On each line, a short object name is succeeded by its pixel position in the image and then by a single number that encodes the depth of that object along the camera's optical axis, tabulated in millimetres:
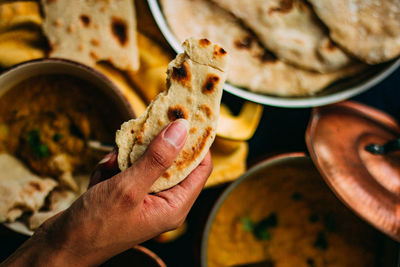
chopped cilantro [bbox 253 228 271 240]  1306
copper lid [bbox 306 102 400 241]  1010
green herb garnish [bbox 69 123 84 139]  1056
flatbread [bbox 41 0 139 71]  1021
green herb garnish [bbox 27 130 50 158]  1028
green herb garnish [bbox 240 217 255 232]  1310
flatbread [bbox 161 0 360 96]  1090
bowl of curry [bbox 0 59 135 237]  1010
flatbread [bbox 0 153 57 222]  946
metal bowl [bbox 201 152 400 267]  1029
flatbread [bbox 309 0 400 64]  1053
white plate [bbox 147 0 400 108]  1047
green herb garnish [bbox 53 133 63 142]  1037
